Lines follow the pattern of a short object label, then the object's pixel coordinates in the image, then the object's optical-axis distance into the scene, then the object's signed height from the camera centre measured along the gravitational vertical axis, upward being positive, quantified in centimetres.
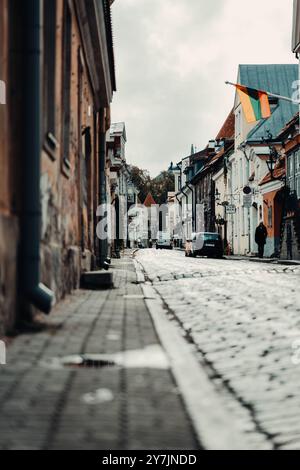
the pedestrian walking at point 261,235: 3578 +48
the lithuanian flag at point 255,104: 3038 +567
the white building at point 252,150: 4547 +601
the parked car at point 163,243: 8362 +31
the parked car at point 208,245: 4162 +3
